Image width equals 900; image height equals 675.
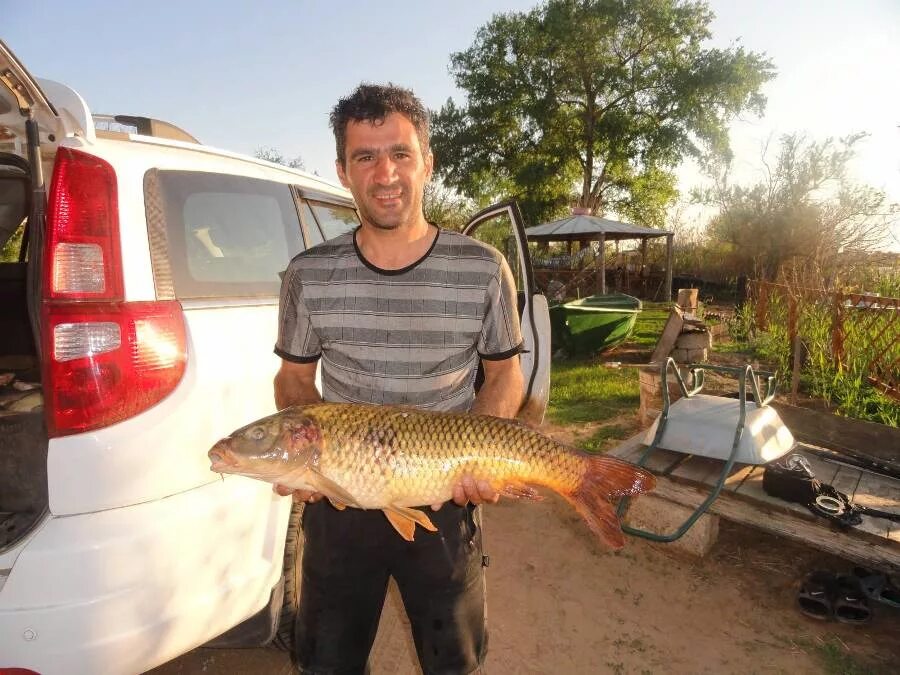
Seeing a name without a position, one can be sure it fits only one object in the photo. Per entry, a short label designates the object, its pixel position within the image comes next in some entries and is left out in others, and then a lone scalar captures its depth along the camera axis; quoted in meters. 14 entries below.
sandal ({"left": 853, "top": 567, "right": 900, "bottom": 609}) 3.35
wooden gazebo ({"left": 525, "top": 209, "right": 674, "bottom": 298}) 16.39
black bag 3.33
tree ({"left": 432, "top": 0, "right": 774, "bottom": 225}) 27.08
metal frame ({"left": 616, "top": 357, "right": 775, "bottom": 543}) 3.47
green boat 11.23
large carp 1.77
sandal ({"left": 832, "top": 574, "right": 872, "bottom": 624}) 3.26
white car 1.64
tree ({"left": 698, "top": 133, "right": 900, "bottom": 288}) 21.02
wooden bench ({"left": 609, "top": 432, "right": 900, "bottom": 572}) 3.19
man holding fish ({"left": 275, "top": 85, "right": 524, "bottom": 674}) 1.92
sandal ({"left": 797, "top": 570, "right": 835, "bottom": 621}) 3.32
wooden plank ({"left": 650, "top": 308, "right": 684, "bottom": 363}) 9.60
